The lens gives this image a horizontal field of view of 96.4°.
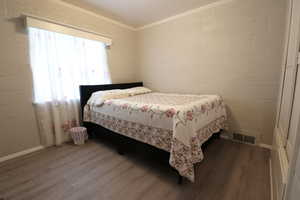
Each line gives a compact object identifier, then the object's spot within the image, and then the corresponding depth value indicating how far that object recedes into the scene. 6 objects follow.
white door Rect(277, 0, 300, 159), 0.98
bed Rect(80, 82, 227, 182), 1.28
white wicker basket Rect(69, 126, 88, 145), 2.33
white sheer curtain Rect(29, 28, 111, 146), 2.07
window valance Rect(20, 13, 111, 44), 1.83
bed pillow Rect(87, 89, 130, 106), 2.26
